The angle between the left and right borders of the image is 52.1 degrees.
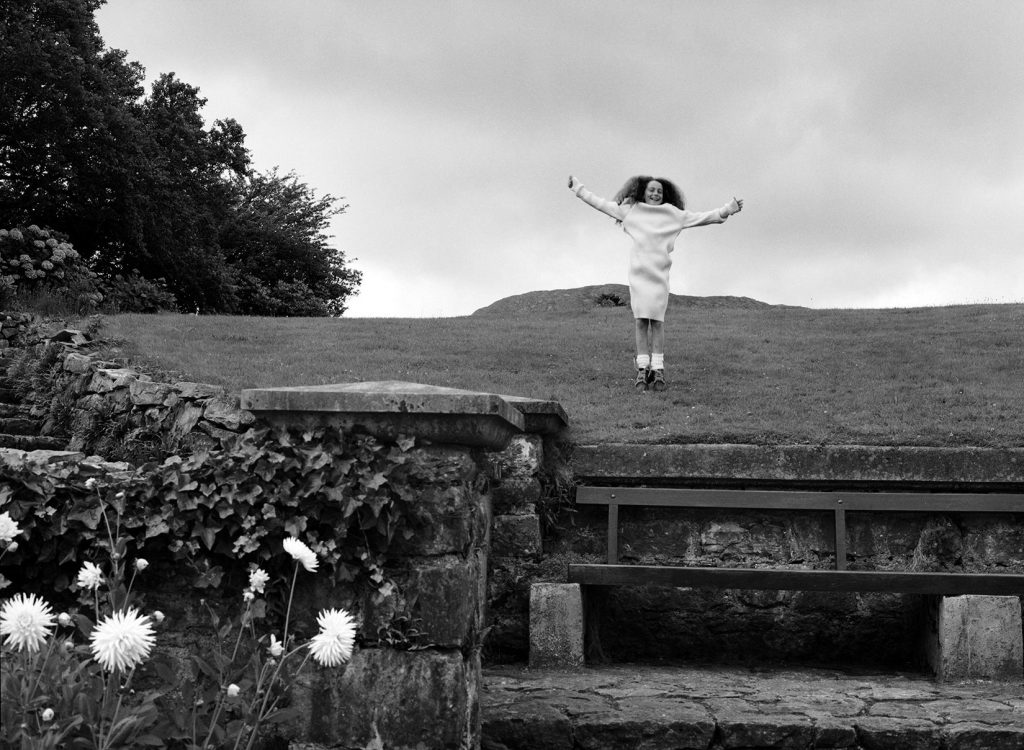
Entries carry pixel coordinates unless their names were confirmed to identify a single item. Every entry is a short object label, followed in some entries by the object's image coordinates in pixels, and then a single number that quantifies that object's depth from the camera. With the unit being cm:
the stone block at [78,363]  1005
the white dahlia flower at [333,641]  254
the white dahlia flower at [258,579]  282
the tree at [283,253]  2970
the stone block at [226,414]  808
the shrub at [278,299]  2892
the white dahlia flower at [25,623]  238
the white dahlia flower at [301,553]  272
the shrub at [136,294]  1916
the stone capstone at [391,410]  338
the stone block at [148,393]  893
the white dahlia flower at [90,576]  269
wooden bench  552
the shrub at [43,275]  1412
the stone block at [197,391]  869
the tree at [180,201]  2338
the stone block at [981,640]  539
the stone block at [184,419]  837
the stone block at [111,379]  934
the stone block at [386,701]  326
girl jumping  896
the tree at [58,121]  2086
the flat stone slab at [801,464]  640
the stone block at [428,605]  332
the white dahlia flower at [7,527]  251
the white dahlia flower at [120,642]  234
